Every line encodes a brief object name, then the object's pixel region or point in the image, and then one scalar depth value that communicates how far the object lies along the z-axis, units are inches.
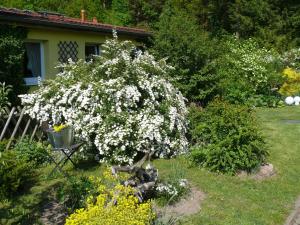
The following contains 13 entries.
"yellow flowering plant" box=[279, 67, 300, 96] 476.0
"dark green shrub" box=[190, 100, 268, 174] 210.7
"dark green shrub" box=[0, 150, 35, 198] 177.7
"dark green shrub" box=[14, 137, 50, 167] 222.4
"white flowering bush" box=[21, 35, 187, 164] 228.1
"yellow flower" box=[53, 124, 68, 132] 193.1
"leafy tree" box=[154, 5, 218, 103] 336.4
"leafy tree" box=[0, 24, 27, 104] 283.2
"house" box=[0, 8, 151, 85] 296.5
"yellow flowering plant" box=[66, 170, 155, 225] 115.2
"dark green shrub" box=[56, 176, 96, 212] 160.9
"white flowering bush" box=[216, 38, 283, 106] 409.3
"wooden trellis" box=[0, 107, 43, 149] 238.4
